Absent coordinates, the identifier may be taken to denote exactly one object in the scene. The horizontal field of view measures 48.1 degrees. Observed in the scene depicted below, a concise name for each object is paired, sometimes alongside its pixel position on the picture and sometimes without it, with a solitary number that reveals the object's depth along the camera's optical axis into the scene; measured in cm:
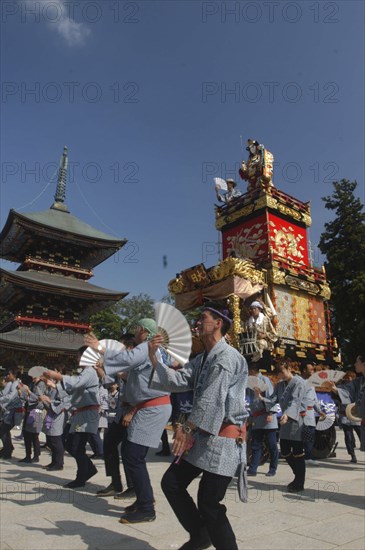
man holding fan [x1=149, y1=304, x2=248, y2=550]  255
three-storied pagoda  2164
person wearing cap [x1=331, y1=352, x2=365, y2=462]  481
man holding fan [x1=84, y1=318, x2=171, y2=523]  376
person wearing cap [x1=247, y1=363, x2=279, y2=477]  650
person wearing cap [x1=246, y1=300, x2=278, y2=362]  1233
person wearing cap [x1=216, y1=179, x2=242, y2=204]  1892
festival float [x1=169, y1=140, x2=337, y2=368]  1367
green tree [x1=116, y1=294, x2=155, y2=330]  3797
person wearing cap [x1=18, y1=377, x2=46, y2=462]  753
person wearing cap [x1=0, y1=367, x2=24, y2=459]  797
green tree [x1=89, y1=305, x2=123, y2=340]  3534
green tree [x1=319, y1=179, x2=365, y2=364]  2175
